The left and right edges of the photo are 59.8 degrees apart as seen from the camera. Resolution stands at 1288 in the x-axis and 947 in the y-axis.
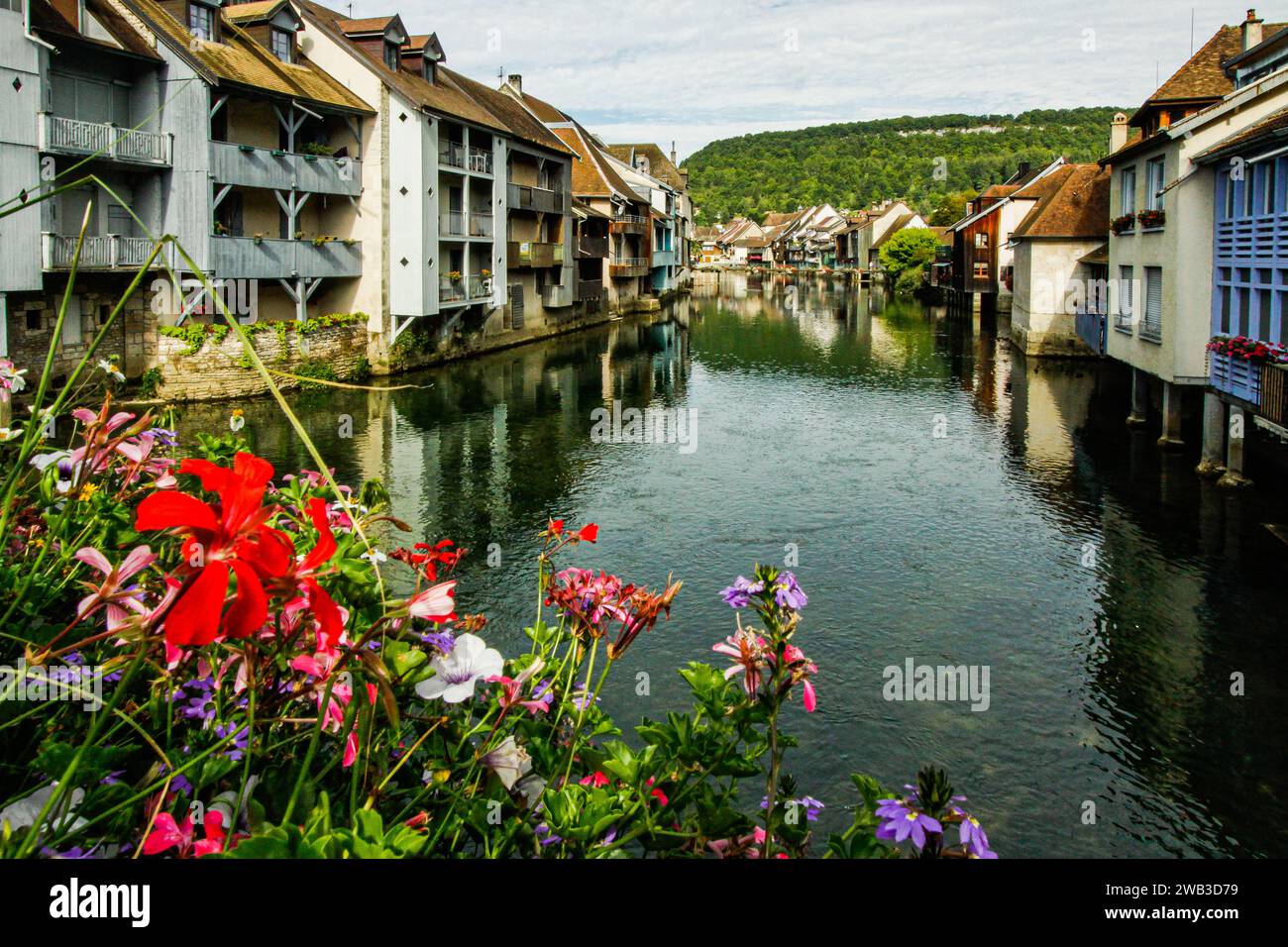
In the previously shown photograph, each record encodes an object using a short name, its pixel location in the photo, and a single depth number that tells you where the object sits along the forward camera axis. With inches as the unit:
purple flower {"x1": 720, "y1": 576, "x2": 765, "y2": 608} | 138.3
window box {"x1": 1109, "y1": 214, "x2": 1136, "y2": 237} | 1091.9
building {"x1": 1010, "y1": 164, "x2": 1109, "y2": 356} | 1745.8
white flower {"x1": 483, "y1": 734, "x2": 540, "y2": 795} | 115.3
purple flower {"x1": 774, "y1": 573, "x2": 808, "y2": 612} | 133.4
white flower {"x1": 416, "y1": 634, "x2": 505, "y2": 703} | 98.6
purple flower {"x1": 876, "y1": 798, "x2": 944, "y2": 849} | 101.5
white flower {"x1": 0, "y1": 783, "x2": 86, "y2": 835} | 86.7
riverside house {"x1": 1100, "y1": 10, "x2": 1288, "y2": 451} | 863.7
